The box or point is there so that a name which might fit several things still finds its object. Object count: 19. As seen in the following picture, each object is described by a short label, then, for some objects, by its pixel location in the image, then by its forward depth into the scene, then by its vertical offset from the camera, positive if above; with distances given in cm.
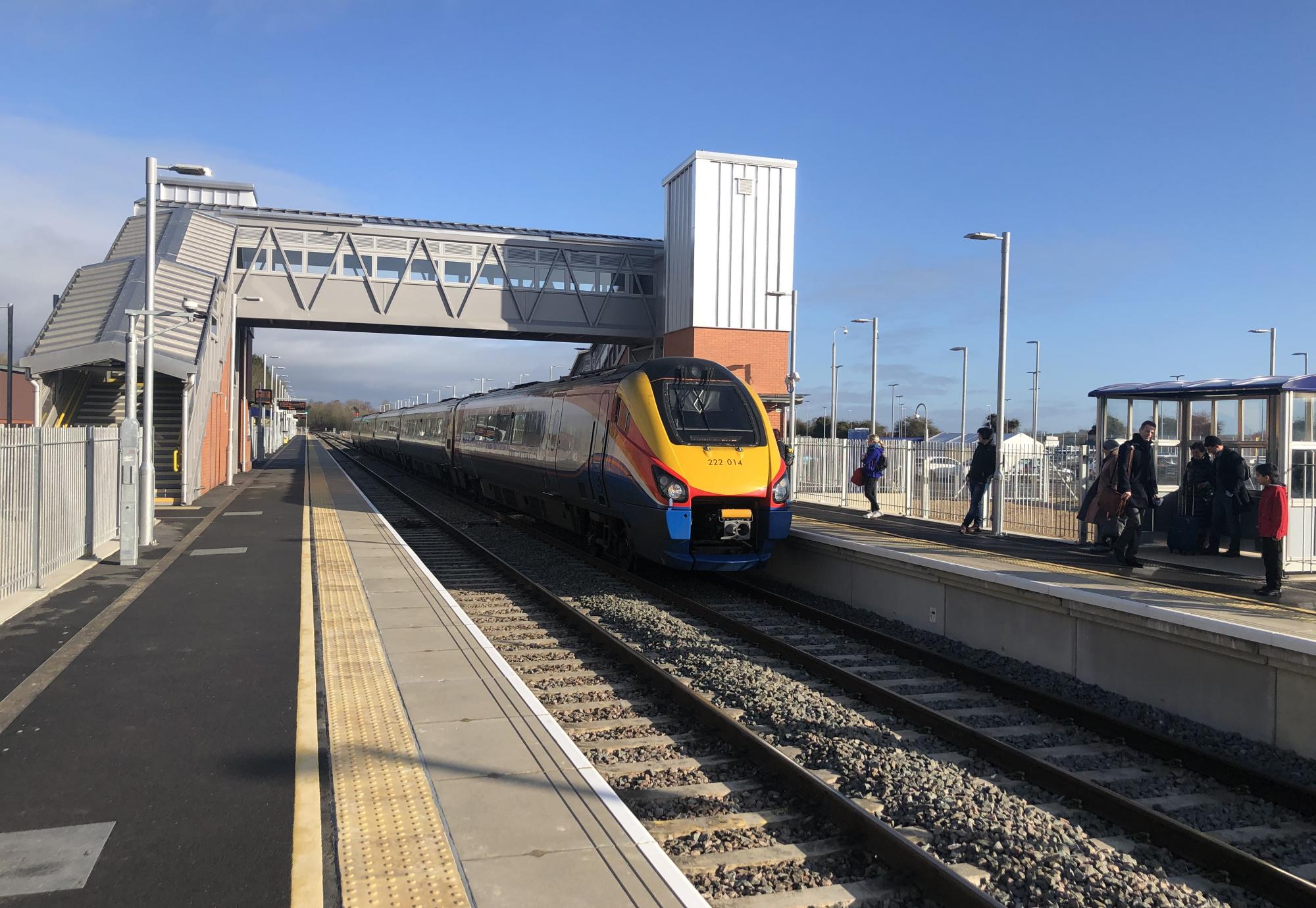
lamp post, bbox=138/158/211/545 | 1364 +76
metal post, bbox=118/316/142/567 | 1280 -46
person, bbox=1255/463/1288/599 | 955 -62
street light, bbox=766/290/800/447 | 2490 +201
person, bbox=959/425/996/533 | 1648 -29
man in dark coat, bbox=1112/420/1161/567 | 1188 -37
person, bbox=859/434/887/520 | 1955 -28
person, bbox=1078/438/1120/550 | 1254 -59
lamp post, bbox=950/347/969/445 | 4272 +291
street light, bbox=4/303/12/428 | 2618 +216
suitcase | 1234 -100
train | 1170 -25
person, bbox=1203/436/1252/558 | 1172 -43
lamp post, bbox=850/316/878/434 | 2795 +169
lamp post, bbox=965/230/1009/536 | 1677 +163
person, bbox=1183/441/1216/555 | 1223 -36
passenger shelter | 1172 +49
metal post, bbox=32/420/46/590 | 1088 -99
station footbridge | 3297 +622
